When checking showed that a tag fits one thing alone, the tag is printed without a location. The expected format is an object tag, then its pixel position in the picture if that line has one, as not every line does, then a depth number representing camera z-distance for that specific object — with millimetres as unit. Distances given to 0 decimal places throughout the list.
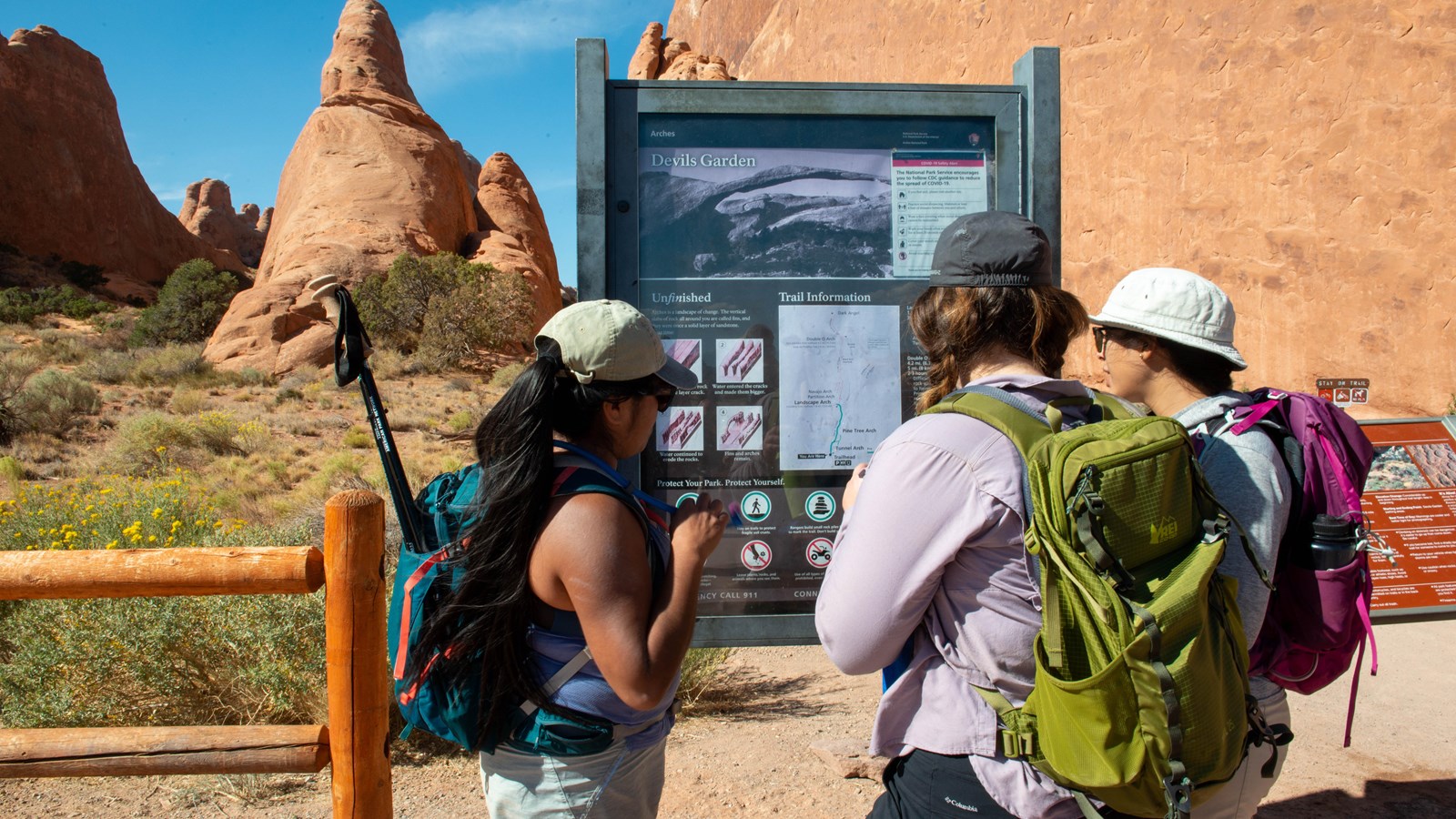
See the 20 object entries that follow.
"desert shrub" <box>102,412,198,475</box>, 12547
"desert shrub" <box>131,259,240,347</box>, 24984
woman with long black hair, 1480
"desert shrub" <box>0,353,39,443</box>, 13703
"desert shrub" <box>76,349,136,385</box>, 18859
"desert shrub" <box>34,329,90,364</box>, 21562
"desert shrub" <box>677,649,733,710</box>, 4379
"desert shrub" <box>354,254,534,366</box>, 22172
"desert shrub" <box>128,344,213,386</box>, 19562
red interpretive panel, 3342
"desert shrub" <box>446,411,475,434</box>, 15789
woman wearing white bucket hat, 1553
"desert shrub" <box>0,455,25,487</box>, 11180
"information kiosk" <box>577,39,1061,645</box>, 2617
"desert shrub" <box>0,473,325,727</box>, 3902
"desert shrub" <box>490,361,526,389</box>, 20709
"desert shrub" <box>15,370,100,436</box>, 14262
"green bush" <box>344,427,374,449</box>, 14359
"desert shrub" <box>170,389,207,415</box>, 16892
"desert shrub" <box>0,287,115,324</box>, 25469
